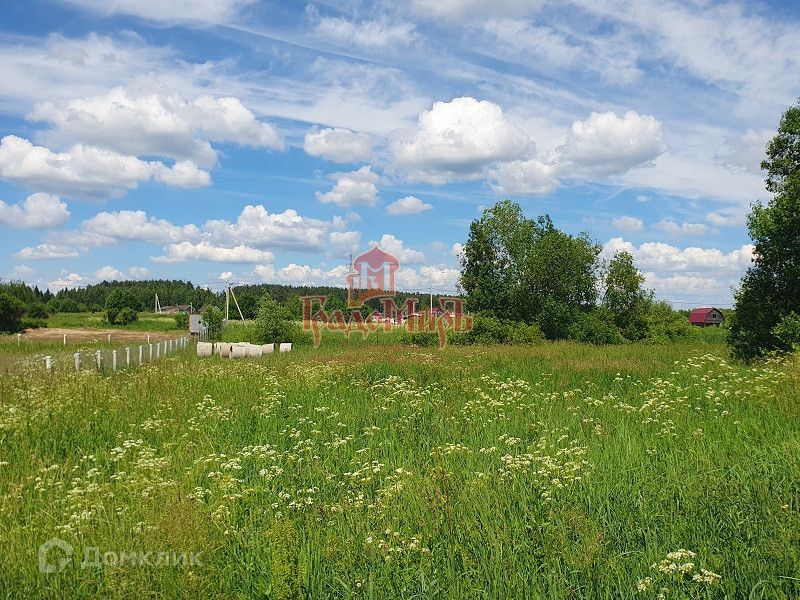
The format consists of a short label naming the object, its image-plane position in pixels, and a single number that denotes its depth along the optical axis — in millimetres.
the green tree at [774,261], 20688
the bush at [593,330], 41906
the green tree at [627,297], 44625
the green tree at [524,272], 42875
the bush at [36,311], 80312
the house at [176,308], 154525
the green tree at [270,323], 41688
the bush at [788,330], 19344
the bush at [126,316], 85625
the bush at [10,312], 65812
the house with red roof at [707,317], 88688
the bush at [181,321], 78375
